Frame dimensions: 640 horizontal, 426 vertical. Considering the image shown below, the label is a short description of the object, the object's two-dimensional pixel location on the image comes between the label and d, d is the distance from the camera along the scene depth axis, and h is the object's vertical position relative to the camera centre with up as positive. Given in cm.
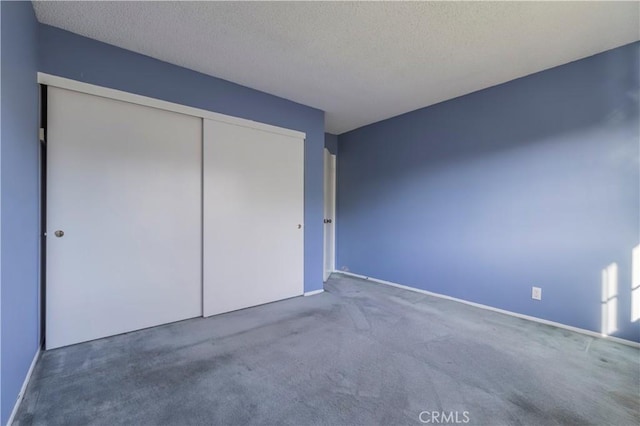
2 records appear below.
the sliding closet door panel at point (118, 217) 220 -7
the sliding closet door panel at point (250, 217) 294 -8
